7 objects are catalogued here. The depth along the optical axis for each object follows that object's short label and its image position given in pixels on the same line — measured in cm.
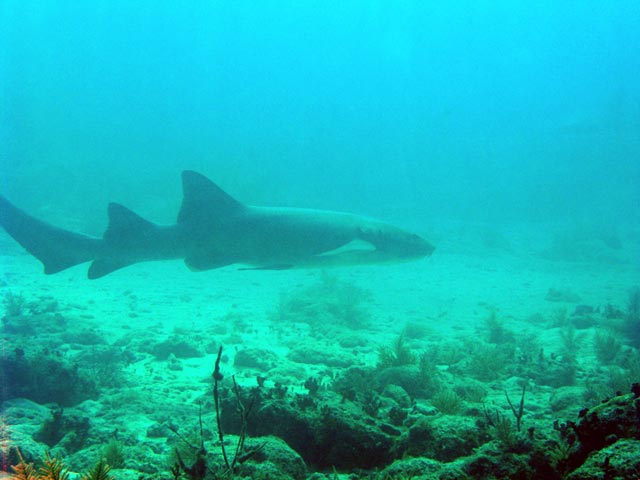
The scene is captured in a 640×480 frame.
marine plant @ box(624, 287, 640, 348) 896
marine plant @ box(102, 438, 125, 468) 342
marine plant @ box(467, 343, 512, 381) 691
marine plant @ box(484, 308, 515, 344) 954
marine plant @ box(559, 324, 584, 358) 829
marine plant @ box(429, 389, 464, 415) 485
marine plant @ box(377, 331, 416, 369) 725
